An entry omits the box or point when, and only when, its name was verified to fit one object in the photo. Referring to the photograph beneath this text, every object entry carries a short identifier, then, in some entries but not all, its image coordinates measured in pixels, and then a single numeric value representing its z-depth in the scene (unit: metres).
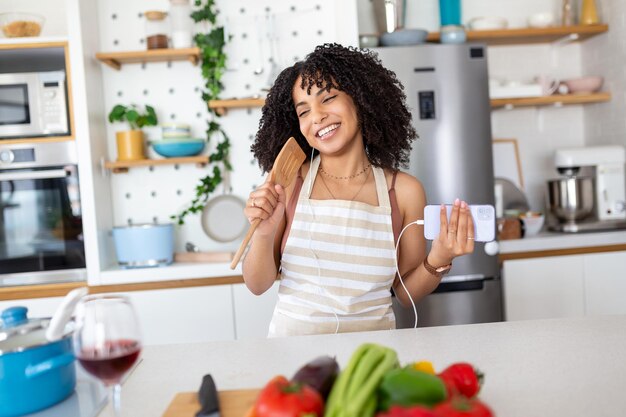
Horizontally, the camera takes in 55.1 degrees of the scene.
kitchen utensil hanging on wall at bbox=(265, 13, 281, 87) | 2.96
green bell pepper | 0.67
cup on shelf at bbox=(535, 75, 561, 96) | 3.28
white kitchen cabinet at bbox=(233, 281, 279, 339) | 2.66
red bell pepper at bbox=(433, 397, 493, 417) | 0.60
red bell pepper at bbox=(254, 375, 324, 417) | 0.66
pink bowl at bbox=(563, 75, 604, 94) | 3.27
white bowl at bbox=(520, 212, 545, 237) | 2.97
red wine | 0.77
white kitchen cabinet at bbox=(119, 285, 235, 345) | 2.64
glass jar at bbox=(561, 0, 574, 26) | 3.28
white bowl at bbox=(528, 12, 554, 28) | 3.19
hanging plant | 2.96
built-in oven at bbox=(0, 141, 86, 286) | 2.66
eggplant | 0.75
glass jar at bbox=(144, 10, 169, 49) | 2.88
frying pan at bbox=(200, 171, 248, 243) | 3.04
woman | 1.53
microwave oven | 2.66
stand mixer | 2.97
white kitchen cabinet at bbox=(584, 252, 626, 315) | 2.87
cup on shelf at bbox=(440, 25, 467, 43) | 2.93
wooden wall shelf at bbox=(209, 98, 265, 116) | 2.82
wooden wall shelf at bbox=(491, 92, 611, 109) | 3.17
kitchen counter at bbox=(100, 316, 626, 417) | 0.93
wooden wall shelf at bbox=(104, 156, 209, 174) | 2.86
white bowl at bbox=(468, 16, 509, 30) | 3.18
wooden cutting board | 0.88
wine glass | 0.78
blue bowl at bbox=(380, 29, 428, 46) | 2.87
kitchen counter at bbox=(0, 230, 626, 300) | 2.63
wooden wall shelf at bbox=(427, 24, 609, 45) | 3.15
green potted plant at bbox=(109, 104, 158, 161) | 2.90
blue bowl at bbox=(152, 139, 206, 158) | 2.88
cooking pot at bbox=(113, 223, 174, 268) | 2.68
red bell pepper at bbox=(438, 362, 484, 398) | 0.81
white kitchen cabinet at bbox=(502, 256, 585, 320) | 2.82
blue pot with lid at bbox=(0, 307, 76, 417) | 0.95
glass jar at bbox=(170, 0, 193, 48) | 2.93
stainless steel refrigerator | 2.74
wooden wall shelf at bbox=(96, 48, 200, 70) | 2.80
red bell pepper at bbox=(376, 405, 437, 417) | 0.58
